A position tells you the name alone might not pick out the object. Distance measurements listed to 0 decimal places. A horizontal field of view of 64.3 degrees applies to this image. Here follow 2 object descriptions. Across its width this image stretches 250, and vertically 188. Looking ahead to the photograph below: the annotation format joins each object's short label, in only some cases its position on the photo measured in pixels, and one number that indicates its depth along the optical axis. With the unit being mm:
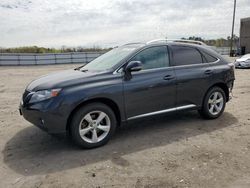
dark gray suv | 3082
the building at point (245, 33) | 32916
